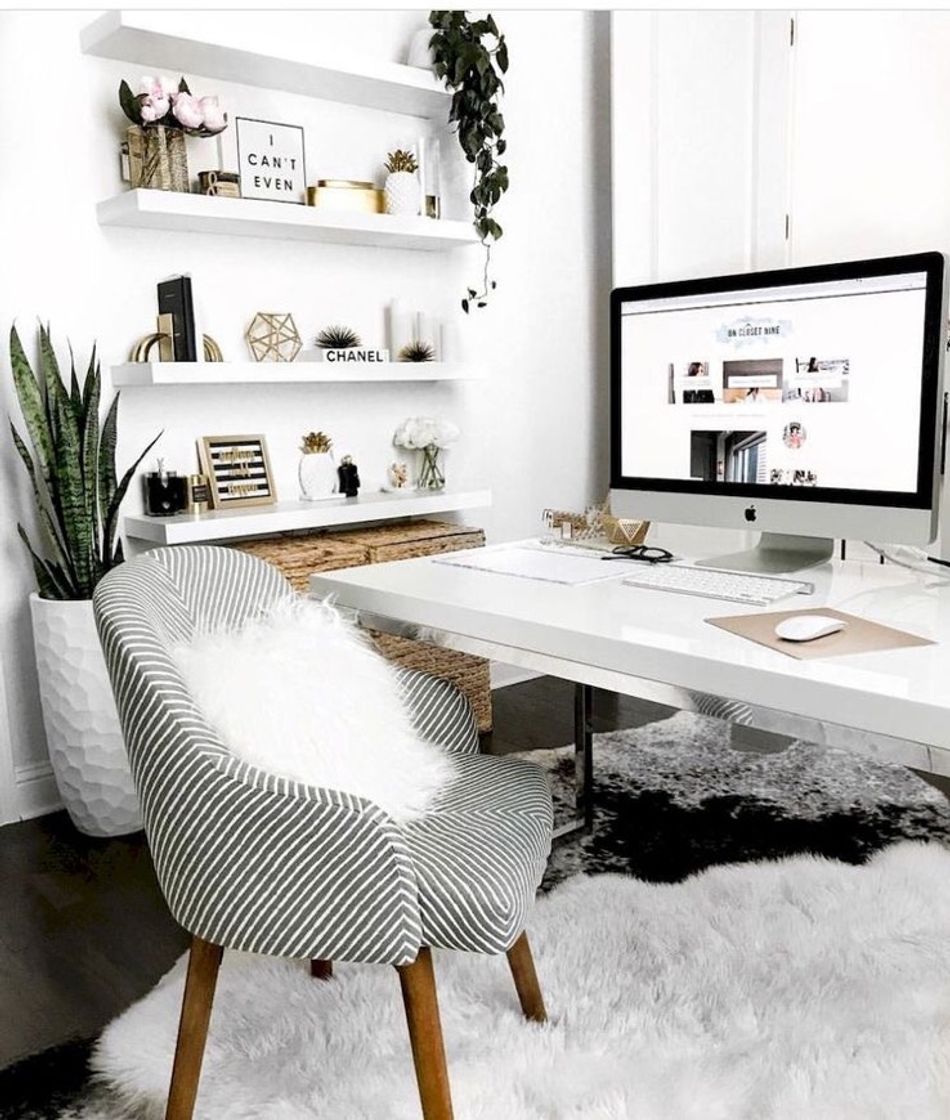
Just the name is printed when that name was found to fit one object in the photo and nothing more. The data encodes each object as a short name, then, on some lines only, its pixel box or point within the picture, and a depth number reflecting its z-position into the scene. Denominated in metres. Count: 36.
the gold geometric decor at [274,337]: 3.03
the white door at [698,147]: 3.38
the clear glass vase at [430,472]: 3.42
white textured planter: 2.48
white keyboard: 1.67
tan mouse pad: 1.33
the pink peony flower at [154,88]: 2.59
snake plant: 2.48
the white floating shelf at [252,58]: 2.57
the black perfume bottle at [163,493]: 2.81
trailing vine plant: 3.12
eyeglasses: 2.04
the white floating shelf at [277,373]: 2.68
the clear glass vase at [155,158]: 2.66
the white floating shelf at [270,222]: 2.62
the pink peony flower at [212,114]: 2.66
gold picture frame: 2.96
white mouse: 1.36
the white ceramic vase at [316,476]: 3.12
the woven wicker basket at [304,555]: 2.79
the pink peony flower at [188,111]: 2.61
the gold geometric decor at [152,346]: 2.78
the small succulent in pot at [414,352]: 3.32
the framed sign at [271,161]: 2.88
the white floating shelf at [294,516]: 2.69
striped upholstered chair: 1.20
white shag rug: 1.47
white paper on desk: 1.90
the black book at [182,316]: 2.72
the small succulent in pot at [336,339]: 3.16
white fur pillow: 1.32
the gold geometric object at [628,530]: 2.22
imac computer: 1.71
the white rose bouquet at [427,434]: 3.33
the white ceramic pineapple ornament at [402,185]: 3.12
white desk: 1.17
